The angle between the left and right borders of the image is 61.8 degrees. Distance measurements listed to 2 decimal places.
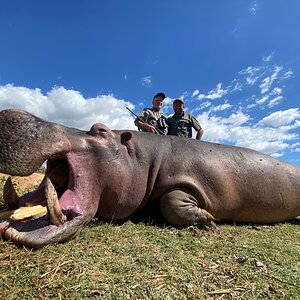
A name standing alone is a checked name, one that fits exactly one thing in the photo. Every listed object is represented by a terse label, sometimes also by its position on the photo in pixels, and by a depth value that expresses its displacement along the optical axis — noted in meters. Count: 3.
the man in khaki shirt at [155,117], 5.64
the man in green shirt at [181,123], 5.73
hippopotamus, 2.49
